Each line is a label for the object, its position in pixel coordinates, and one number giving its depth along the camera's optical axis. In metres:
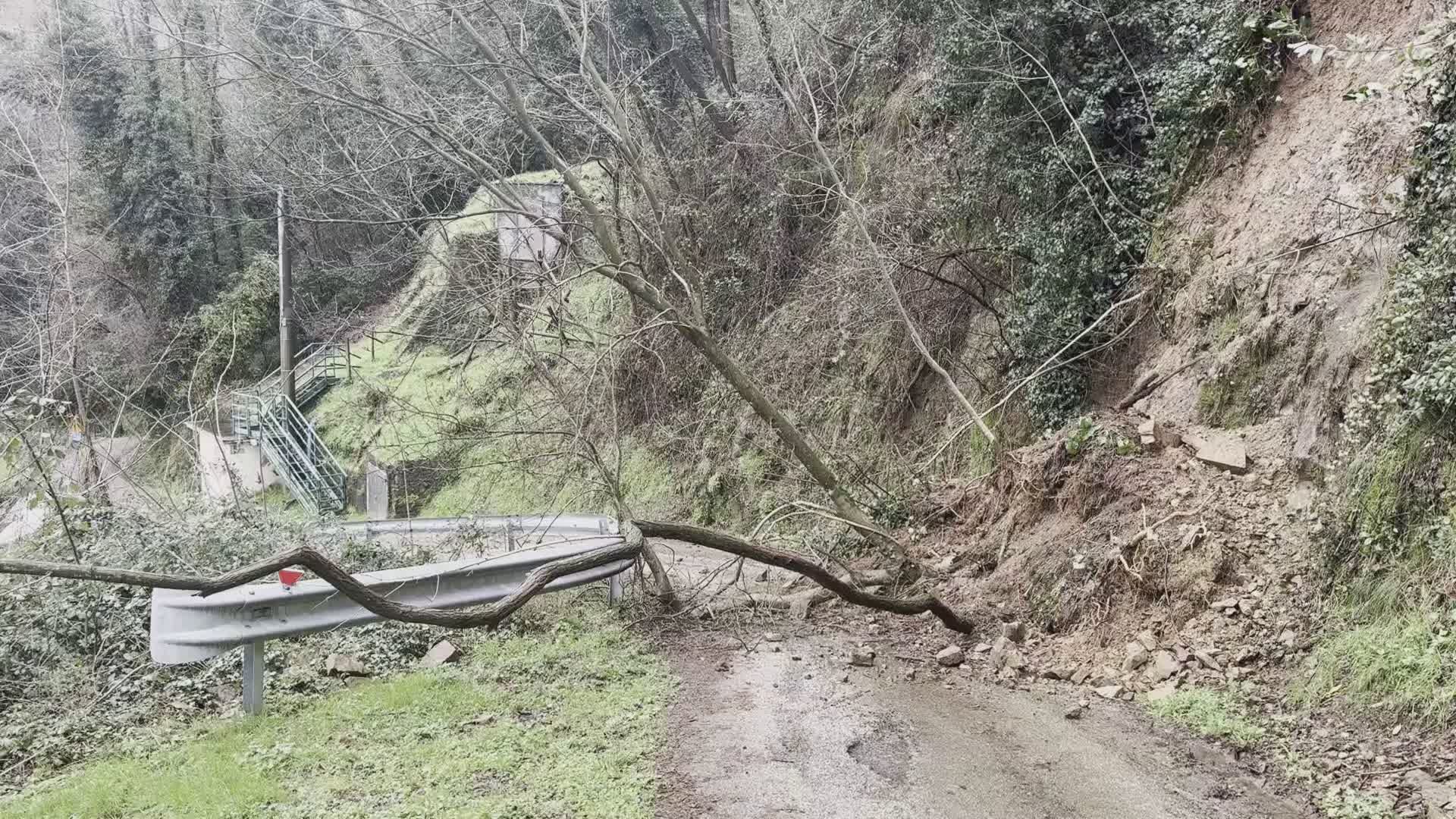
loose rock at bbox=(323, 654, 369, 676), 6.64
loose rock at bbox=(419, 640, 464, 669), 6.87
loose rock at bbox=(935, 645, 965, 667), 6.86
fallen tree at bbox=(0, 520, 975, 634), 5.16
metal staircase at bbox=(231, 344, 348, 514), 23.00
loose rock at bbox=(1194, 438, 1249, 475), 7.29
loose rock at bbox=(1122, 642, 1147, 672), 6.26
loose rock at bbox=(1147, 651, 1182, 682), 6.00
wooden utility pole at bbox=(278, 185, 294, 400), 22.80
